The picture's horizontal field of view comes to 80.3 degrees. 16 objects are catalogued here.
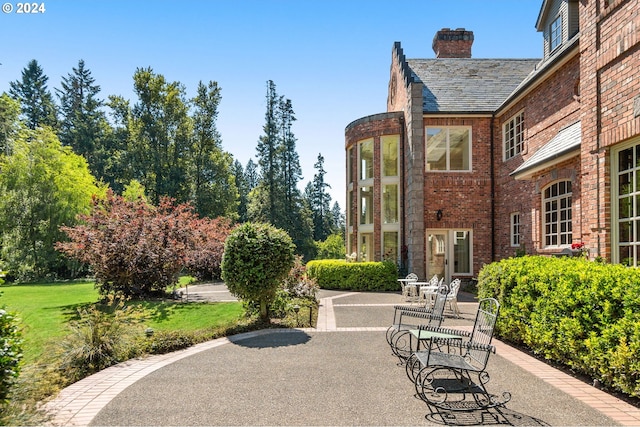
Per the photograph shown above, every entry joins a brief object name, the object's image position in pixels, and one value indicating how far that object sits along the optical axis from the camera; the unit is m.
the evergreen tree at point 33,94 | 50.97
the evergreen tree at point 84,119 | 44.97
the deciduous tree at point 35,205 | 22.88
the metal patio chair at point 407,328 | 6.52
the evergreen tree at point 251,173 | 73.17
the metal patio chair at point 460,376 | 4.47
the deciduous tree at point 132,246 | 11.96
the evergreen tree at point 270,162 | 41.00
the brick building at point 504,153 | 6.86
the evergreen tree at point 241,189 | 57.19
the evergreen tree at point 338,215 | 79.96
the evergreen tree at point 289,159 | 43.23
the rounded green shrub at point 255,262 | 8.40
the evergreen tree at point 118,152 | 37.31
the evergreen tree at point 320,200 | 56.72
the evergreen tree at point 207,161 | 37.16
